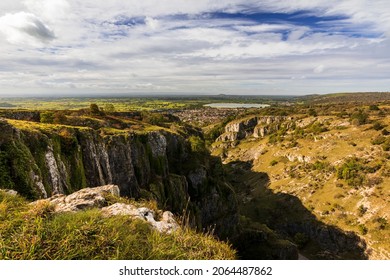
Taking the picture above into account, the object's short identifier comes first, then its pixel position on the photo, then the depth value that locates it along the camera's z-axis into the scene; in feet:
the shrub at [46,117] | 137.08
